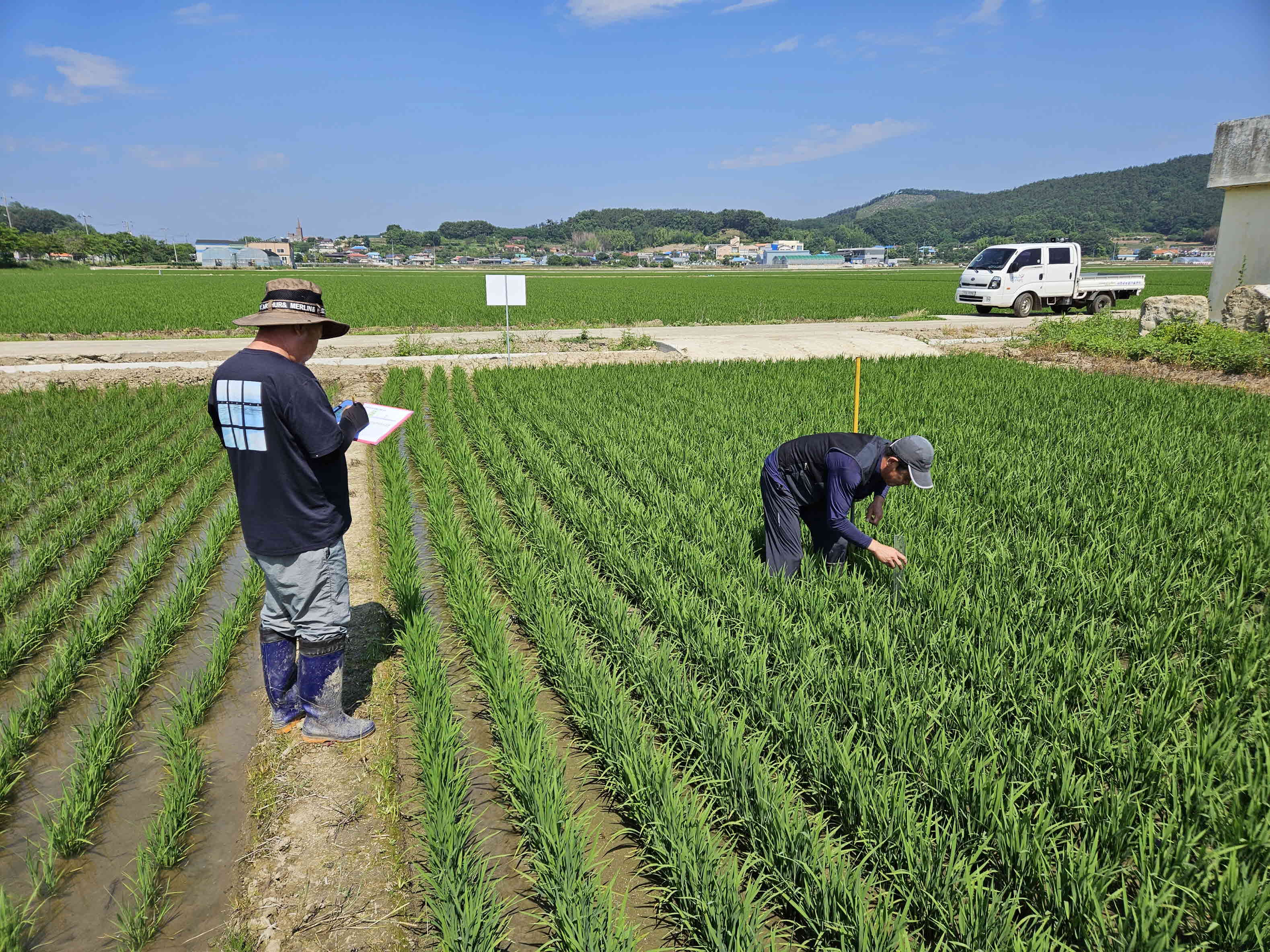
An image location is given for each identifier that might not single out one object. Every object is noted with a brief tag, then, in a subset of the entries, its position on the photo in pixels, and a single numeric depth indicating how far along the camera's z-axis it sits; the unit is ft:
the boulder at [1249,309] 40.55
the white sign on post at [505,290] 40.57
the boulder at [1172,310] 45.11
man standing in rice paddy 9.25
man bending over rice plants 11.72
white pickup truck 64.80
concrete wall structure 44.50
